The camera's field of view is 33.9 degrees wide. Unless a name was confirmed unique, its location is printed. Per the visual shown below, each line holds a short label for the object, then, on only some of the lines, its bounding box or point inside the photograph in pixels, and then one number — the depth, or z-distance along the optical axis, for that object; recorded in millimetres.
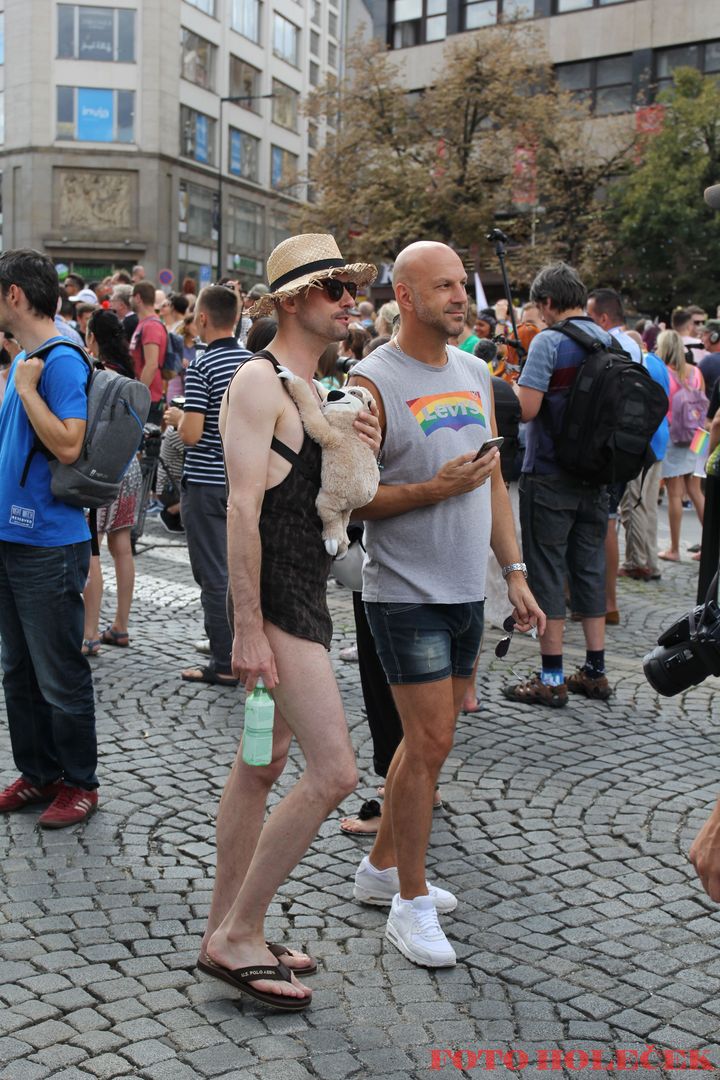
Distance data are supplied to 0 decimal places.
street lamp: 42062
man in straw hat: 2982
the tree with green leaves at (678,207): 28969
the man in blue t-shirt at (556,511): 6199
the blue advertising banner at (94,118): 49500
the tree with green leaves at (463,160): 30359
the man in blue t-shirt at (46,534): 4285
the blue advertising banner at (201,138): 53000
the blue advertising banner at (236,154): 56188
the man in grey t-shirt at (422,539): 3482
